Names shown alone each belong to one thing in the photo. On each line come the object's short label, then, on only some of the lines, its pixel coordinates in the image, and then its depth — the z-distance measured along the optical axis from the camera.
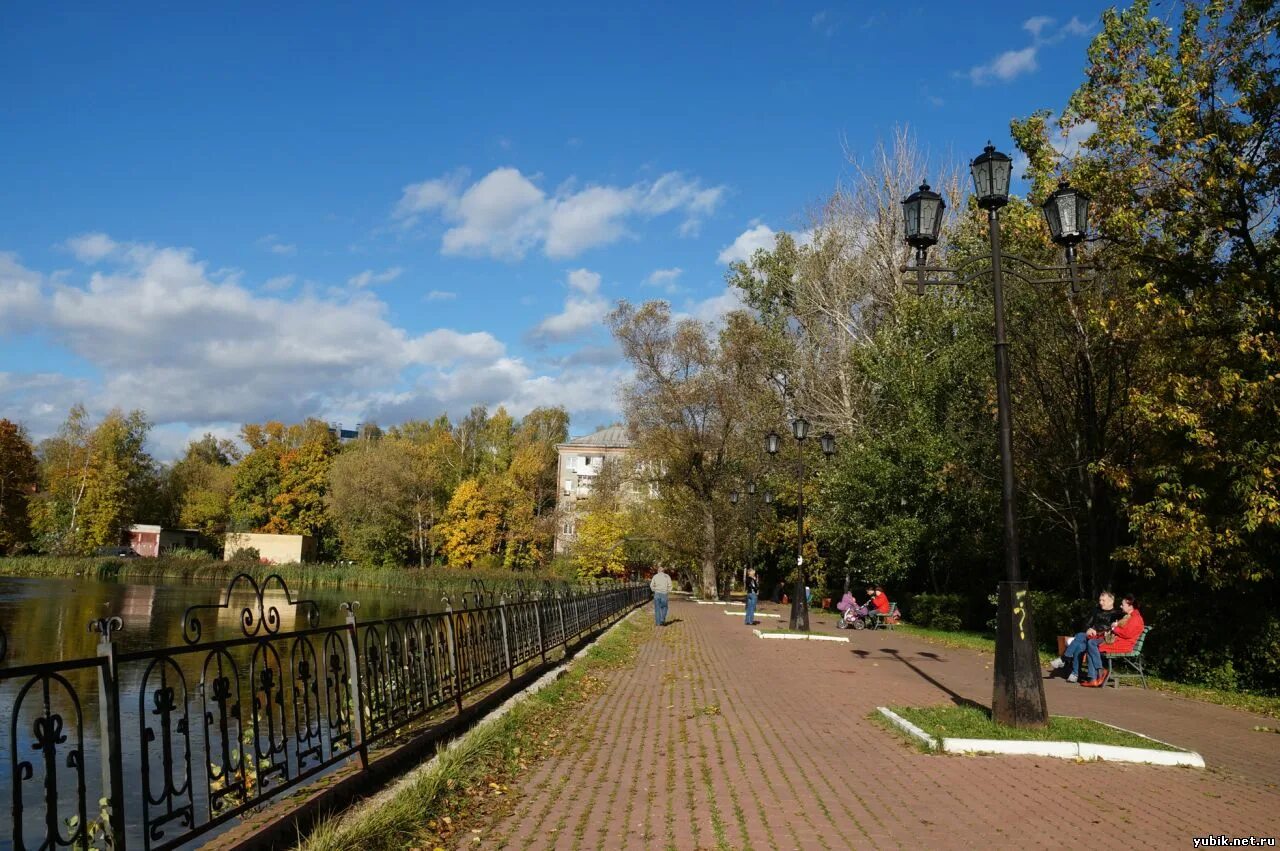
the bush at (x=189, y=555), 57.61
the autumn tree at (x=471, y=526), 63.72
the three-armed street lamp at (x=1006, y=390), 8.41
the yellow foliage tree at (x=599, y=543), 51.22
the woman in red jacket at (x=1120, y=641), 13.27
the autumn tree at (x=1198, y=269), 12.51
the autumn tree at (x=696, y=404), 42.56
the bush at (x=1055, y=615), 17.44
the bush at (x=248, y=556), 59.42
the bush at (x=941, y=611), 25.95
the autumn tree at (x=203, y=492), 76.00
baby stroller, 25.67
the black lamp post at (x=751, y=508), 36.03
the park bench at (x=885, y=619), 26.08
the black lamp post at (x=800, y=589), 22.72
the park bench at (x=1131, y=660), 13.36
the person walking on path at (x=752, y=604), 26.36
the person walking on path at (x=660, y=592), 23.88
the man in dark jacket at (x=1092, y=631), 13.59
